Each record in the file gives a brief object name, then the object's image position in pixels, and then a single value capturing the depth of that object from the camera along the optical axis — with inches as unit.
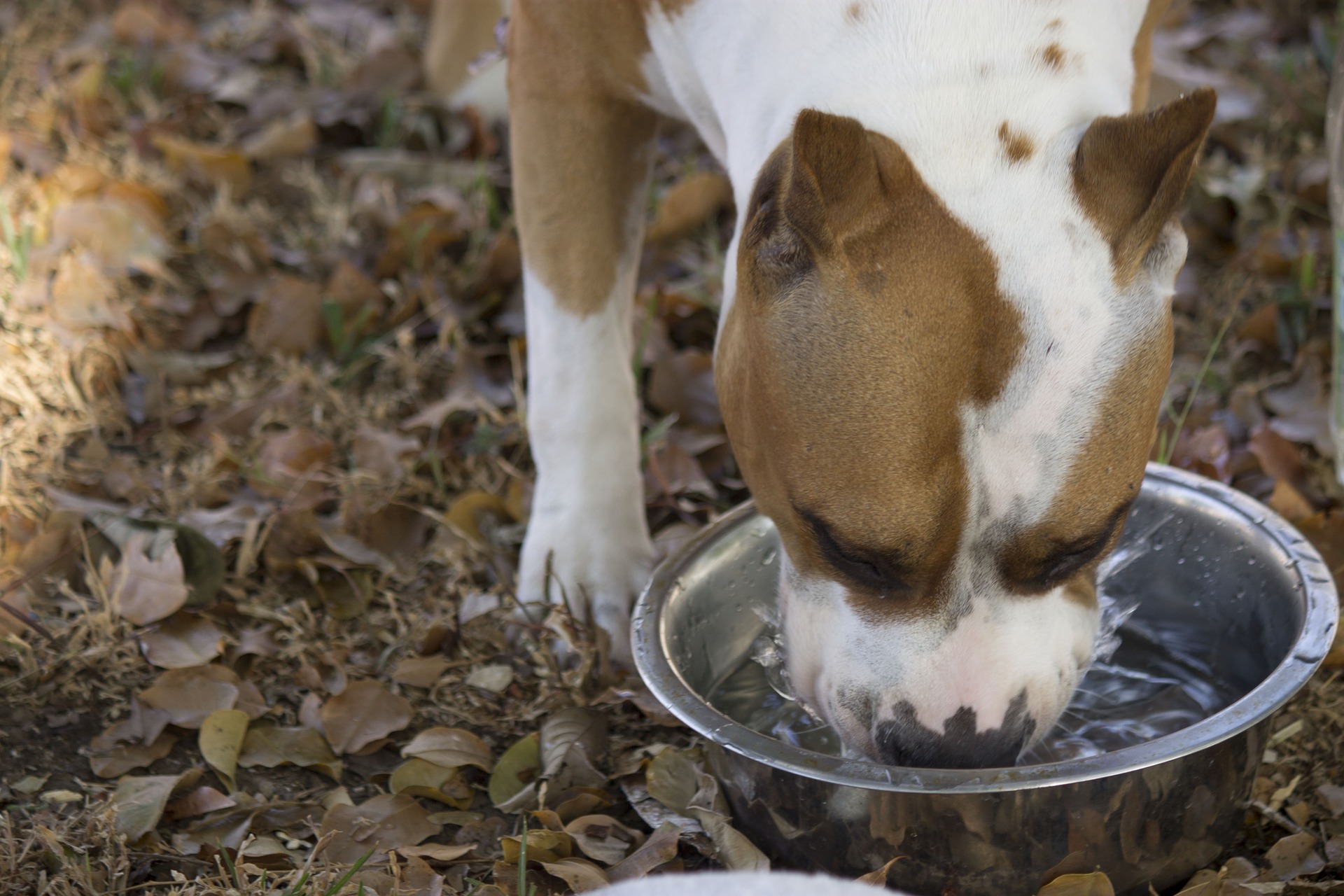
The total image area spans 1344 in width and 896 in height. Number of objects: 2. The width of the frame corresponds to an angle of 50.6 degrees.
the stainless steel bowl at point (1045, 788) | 67.9
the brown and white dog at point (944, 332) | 65.9
